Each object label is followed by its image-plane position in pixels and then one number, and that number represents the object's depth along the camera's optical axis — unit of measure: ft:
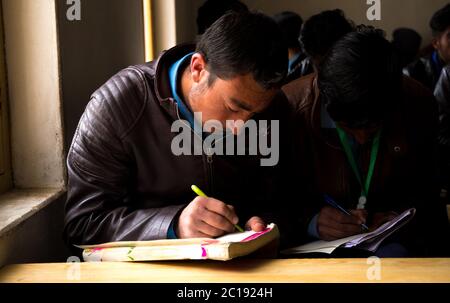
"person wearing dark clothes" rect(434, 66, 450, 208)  12.27
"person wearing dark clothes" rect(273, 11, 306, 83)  12.52
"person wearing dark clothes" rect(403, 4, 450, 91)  15.14
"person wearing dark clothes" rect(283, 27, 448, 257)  6.29
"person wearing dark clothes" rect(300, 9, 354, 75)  9.70
